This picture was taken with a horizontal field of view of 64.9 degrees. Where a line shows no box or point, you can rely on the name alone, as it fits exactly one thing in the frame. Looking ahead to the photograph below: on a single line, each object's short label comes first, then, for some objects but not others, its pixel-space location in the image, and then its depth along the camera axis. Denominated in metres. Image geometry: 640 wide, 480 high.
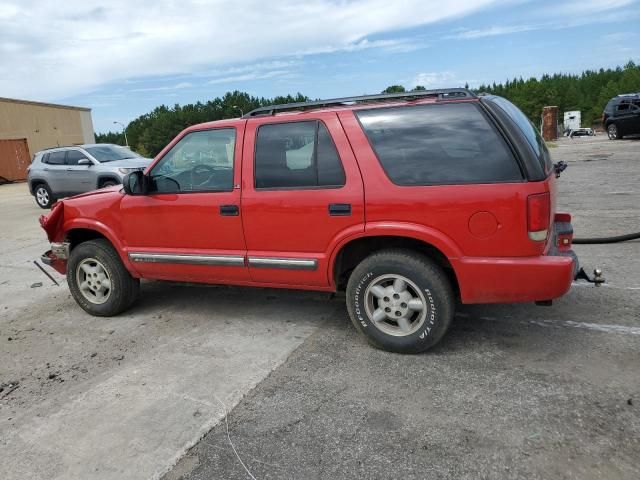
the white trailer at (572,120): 72.01
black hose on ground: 6.03
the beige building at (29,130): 32.03
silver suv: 12.88
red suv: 3.30
